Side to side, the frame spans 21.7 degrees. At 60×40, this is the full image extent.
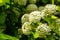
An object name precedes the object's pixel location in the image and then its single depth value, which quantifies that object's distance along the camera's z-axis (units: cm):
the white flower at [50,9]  85
